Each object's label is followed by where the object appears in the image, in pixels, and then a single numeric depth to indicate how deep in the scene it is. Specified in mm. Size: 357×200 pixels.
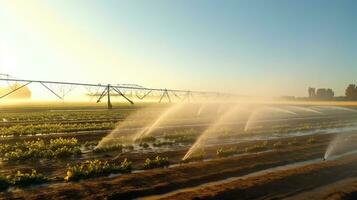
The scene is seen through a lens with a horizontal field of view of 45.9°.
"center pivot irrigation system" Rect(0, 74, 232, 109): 83650
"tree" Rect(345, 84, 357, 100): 152338
